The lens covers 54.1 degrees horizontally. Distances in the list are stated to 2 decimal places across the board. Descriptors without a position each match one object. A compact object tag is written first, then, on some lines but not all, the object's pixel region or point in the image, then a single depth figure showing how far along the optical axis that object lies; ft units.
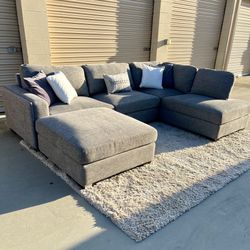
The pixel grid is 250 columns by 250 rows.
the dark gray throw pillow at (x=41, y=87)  9.48
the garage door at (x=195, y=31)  20.16
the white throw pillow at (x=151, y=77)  13.61
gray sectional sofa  7.17
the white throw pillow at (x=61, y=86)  9.98
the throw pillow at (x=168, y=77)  14.28
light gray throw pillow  12.00
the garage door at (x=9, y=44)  11.79
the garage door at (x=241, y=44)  26.30
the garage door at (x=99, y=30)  13.66
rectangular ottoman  6.89
